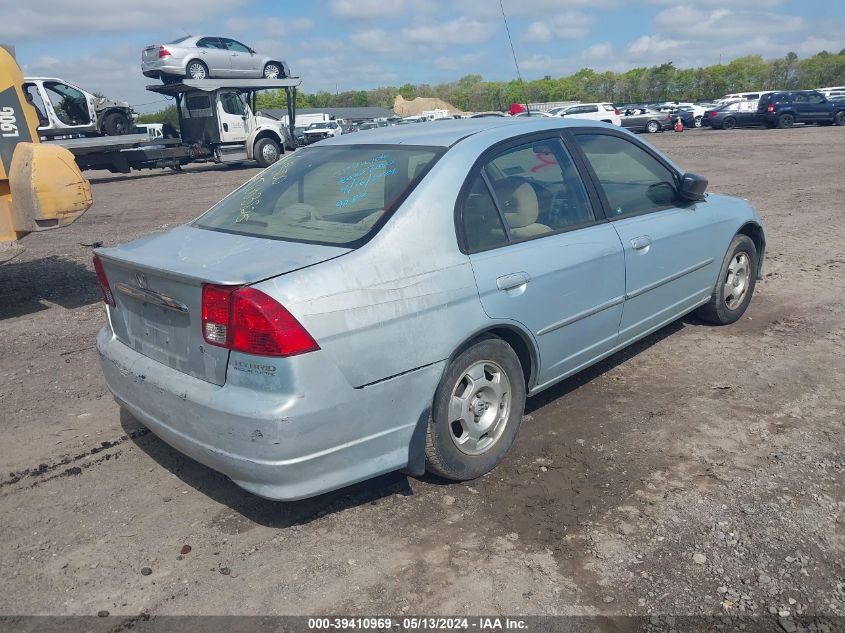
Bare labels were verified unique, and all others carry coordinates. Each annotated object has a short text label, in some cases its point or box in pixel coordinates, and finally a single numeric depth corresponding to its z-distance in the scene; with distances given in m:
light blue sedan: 2.75
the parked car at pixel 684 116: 37.41
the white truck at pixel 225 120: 22.09
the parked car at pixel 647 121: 37.03
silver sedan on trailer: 21.33
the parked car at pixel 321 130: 40.62
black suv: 32.84
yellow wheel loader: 5.84
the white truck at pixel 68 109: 18.83
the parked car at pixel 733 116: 34.38
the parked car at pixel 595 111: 32.44
